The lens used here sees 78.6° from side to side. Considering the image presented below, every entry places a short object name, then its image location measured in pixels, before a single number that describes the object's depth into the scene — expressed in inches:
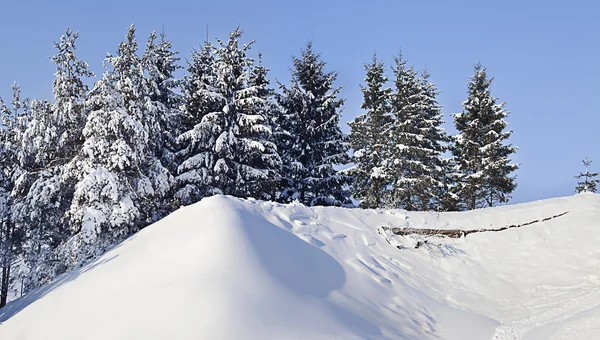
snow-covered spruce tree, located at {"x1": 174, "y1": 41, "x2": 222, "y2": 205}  640.4
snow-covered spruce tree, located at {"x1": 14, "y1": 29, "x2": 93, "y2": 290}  557.3
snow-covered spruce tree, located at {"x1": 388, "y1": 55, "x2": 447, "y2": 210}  822.5
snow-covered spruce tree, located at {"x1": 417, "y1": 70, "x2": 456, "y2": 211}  847.7
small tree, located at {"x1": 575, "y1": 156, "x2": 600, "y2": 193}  932.6
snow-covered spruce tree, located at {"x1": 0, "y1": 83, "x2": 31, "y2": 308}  644.1
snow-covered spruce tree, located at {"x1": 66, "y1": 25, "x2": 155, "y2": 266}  476.7
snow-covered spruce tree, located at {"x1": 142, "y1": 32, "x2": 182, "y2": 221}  588.7
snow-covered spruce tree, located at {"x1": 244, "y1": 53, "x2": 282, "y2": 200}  682.2
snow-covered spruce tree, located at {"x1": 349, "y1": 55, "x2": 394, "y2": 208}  831.7
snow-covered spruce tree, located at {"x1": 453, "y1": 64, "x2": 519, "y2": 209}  855.1
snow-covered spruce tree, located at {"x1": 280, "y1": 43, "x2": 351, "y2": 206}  772.0
